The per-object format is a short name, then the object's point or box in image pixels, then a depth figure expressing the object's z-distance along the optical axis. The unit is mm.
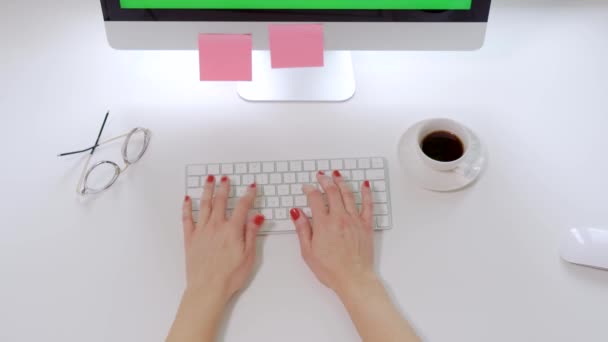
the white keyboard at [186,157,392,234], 678
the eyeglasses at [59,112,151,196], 704
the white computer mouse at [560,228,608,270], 638
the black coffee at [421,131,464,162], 668
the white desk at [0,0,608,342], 628
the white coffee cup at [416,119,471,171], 641
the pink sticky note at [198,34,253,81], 648
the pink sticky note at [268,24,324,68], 640
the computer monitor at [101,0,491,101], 620
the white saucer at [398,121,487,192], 689
